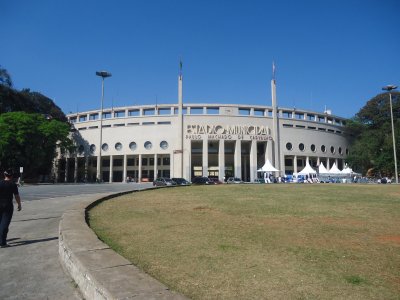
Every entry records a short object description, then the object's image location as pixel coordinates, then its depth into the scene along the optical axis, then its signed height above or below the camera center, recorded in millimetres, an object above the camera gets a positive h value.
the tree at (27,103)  54406 +13768
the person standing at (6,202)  6551 -510
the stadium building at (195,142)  64062 +7085
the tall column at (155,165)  63594 +2281
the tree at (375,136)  58250 +7835
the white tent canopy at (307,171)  50103 +855
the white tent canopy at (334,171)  51738 +877
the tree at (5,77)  54009 +16444
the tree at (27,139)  45469 +5598
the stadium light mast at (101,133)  56950 +8310
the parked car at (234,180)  53594 -490
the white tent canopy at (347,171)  52497 +876
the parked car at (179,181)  37906 -436
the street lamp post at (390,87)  50181 +13478
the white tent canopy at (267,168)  51750 +1400
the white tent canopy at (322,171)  51938 +887
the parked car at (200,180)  40519 -357
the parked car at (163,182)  36725 -526
